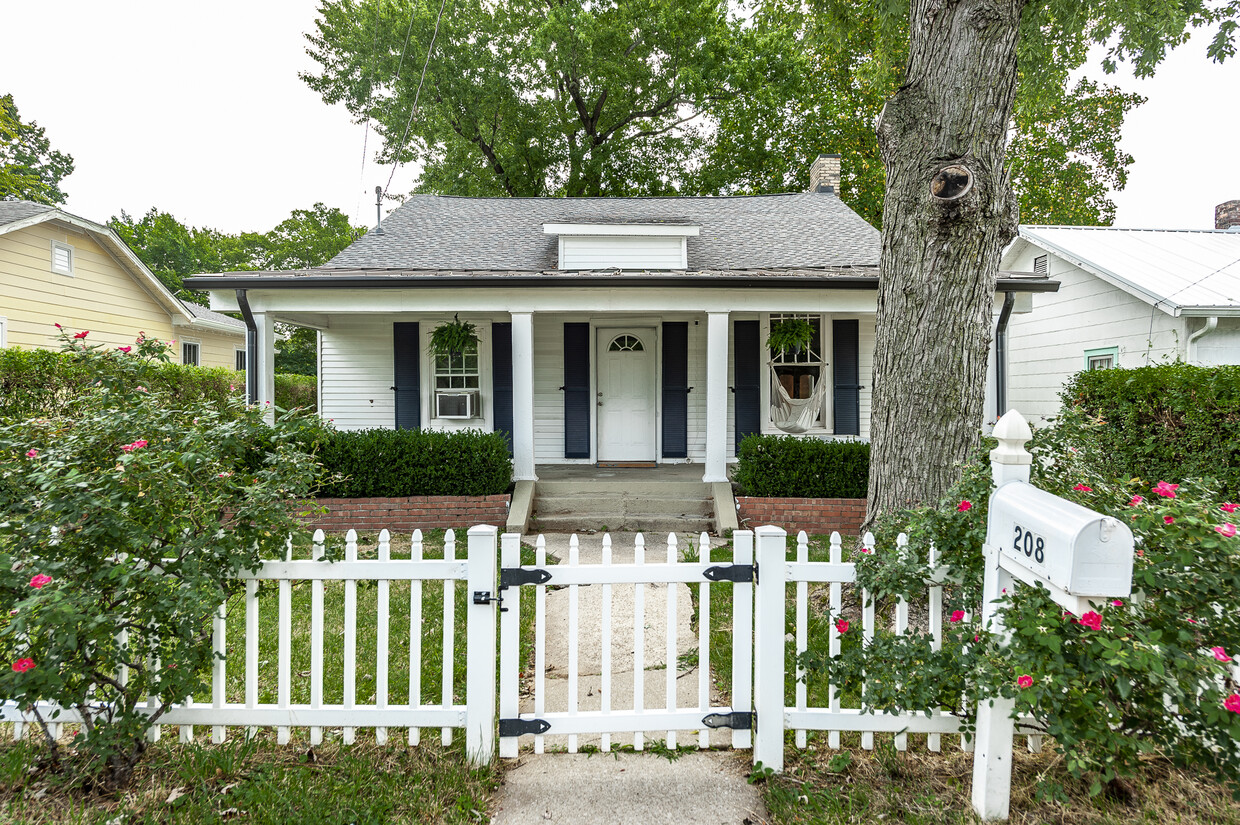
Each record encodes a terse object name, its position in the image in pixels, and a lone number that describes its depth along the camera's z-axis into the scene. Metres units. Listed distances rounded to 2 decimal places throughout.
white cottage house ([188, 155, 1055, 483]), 8.85
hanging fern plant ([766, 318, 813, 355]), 8.59
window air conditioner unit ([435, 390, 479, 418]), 8.89
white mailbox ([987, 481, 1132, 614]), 1.63
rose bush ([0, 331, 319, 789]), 1.98
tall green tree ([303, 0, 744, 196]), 16.75
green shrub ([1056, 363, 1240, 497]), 5.33
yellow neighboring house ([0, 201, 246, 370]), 10.40
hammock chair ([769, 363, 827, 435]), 8.82
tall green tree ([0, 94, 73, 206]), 26.93
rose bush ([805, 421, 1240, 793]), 1.66
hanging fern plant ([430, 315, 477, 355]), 8.66
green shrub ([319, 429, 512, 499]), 6.75
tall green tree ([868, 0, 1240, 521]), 3.36
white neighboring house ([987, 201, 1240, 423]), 8.06
